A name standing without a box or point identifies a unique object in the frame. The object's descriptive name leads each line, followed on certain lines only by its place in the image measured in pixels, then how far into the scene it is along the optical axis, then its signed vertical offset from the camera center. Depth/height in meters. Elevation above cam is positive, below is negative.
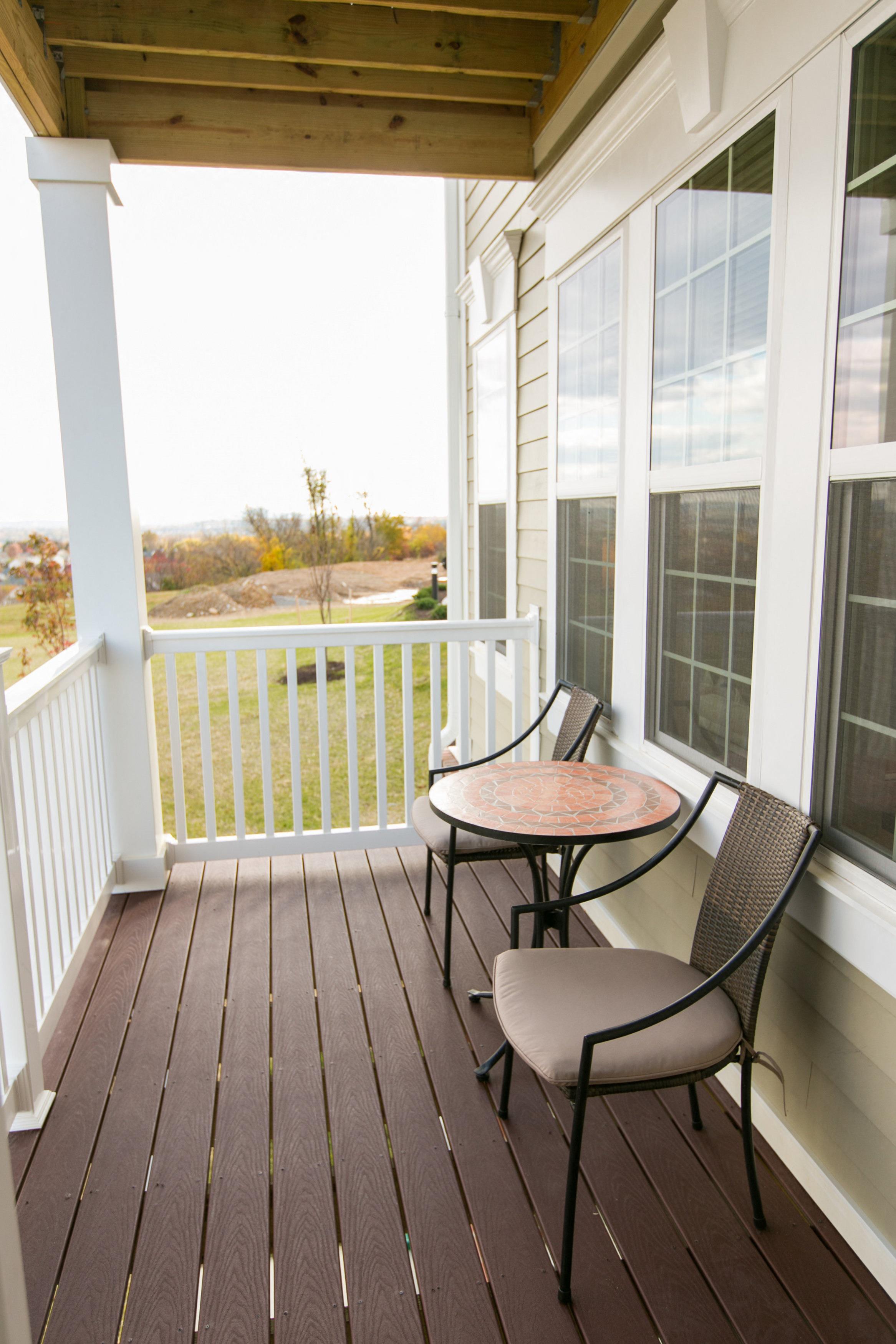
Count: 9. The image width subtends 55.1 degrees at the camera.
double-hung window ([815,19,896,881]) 1.49 +0.04
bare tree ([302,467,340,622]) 10.05 -0.06
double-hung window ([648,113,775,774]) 1.97 +0.21
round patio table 2.17 -0.76
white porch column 3.15 +0.23
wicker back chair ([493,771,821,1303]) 1.61 -0.98
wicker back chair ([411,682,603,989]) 2.73 -0.99
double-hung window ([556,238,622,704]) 2.88 +0.23
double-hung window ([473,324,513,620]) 4.35 +0.36
